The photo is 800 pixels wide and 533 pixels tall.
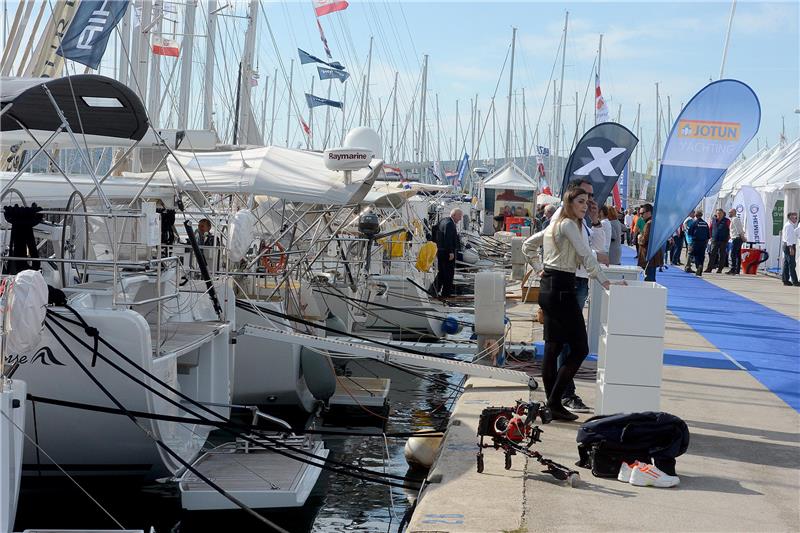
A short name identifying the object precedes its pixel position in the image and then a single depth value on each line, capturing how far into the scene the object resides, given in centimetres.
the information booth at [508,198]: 4322
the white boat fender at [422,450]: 898
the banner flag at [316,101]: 2796
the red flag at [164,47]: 1825
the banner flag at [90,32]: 1173
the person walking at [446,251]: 2153
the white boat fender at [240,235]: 960
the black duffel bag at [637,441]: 654
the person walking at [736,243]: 2608
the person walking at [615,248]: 1449
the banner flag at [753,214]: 2709
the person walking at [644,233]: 1923
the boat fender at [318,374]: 1152
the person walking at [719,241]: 2559
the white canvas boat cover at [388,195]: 1731
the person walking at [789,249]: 2177
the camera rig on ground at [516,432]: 648
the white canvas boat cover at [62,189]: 1086
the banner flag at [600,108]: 3550
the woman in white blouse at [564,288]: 787
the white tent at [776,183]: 2464
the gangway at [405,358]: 921
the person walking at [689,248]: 2591
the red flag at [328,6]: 2066
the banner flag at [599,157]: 1286
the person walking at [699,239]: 2550
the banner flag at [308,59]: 2469
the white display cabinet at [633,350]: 739
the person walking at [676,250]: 2933
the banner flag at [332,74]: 2459
